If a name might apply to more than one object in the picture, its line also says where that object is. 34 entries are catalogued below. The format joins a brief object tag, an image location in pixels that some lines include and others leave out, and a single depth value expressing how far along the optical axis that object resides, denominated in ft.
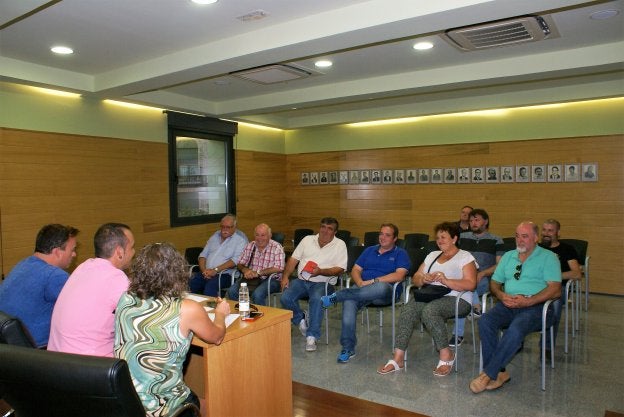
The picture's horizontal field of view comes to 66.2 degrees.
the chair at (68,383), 5.07
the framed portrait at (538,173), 22.18
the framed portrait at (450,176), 24.34
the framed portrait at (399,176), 25.96
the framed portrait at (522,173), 22.56
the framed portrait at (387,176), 26.40
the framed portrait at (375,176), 26.77
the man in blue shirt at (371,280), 13.99
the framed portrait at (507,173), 22.94
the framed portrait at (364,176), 27.20
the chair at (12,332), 7.28
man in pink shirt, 7.59
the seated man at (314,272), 15.16
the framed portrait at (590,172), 21.11
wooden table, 8.13
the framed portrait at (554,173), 21.85
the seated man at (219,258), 17.40
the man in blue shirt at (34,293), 9.04
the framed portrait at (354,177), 27.53
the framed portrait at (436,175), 24.75
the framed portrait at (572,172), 21.47
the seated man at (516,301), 11.55
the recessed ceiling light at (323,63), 16.20
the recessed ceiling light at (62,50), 14.12
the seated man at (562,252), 14.33
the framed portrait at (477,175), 23.68
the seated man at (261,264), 16.52
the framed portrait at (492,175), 23.32
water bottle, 9.34
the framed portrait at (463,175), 24.02
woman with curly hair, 6.77
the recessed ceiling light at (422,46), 14.30
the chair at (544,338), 11.55
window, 22.65
